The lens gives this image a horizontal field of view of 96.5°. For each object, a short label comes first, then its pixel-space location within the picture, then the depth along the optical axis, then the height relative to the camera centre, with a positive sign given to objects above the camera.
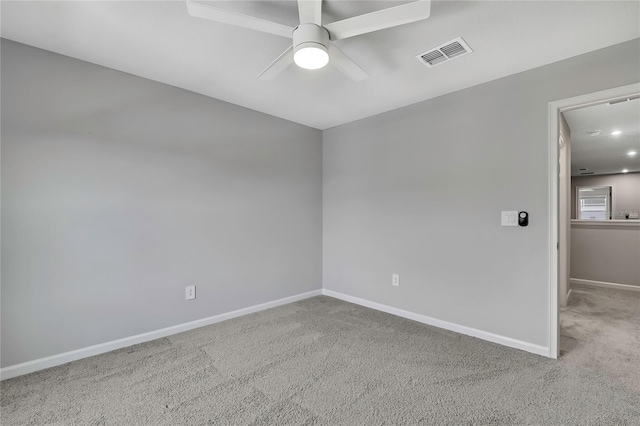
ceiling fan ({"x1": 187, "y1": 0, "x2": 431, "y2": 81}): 1.42 +1.01
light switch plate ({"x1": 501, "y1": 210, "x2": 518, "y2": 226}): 2.41 -0.03
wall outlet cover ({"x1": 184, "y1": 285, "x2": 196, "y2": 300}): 2.75 -0.77
